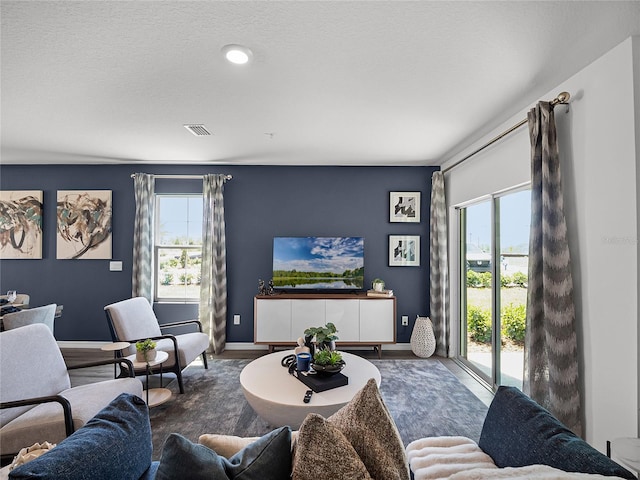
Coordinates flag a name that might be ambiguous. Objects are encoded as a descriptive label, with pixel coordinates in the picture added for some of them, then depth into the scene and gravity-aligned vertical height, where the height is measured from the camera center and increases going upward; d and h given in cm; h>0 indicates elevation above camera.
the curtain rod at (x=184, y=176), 431 +103
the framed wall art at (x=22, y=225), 436 +35
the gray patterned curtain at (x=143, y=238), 418 +16
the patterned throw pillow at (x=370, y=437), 99 -65
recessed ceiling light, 177 +116
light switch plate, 436 -23
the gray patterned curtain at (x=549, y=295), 189 -30
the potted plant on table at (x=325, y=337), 243 -70
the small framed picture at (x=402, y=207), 439 +60
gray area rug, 238 -139
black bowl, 220 -85
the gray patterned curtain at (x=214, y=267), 412 -24
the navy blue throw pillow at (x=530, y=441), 96 -69
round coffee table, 192 -96
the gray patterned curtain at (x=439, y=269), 403 -26
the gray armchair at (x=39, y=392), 171 -93
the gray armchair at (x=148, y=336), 298 -87
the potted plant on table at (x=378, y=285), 411 -48
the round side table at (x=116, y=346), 250 -80
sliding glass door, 274 -37
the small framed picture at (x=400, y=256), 437 -10
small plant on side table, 258 -86
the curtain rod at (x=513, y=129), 198 +97
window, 442 +4
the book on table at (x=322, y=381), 210 -92
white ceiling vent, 299 +120
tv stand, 397 -89
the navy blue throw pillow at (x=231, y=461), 89 -65
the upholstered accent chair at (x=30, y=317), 271 -62
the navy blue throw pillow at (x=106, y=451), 82 -62
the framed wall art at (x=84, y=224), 435 +37
